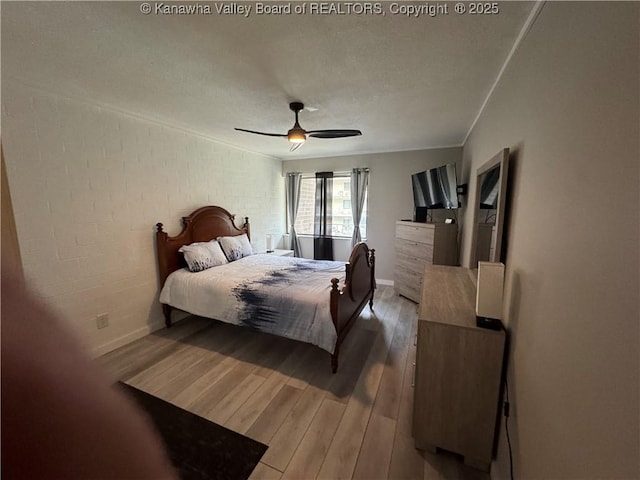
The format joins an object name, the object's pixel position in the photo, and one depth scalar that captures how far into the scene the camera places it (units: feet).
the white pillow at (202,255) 10.16
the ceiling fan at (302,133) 7.74
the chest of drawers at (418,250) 11.46
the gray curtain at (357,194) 15.24
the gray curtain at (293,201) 17.17
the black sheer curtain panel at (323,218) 16.34
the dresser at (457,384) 4.69
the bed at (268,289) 7.71
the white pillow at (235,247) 12.07
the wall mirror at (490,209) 5.03
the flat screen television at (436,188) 11.09
